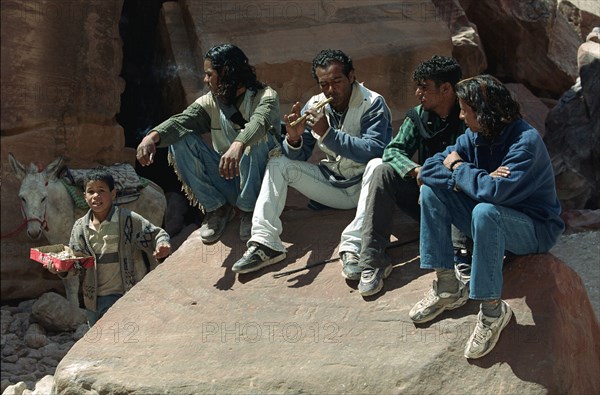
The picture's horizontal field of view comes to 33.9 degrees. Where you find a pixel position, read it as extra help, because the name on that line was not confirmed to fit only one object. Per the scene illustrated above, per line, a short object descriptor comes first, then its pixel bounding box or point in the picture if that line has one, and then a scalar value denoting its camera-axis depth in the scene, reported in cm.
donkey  818
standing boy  616
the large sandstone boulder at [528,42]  1059
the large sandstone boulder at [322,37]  898
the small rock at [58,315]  874
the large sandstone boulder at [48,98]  927
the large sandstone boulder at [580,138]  905
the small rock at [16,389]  716
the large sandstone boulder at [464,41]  980
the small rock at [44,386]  692
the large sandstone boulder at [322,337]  480
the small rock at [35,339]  852
